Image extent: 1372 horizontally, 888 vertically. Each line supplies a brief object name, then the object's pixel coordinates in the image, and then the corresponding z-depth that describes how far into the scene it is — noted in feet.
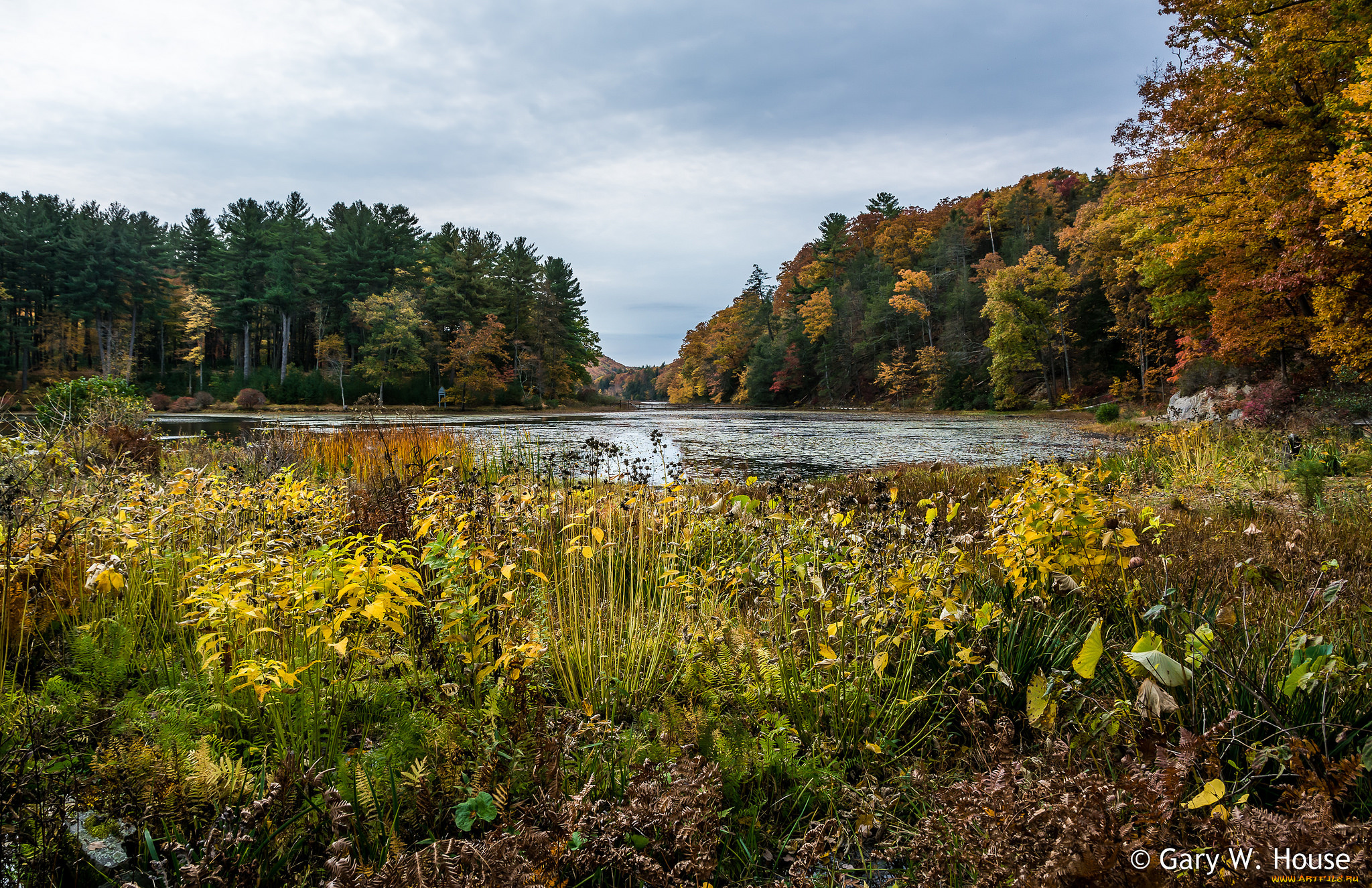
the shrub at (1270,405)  41.32
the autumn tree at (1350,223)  26.73
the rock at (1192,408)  52.60
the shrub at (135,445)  20.10
